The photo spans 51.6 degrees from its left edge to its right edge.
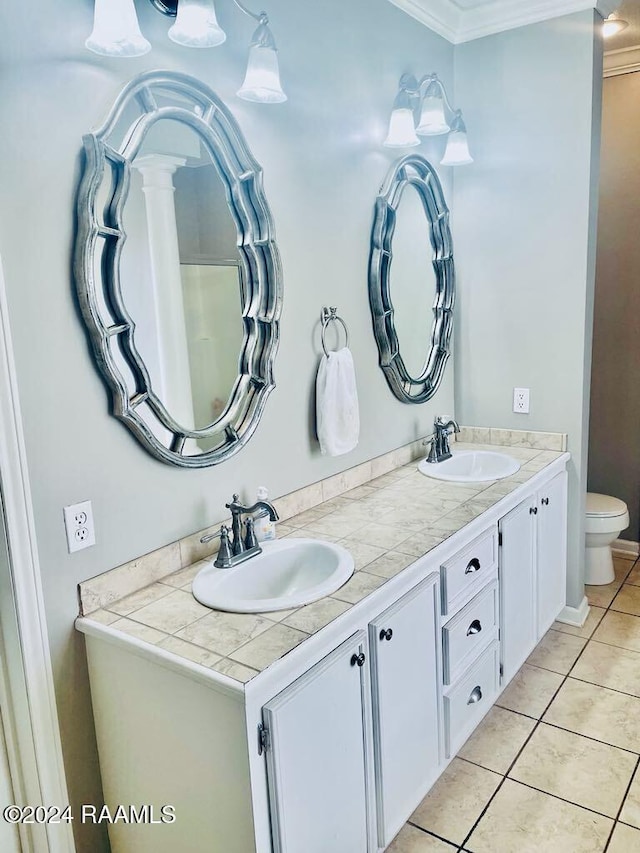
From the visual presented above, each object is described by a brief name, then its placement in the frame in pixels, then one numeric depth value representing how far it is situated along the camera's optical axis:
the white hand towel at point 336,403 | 2.23
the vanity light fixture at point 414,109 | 2.45
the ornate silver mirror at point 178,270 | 1.55
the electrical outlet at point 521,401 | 2.98
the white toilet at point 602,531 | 3.27
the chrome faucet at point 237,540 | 1.76
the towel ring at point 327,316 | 2.27
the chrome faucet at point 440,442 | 2.75
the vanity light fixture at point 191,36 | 1.41
